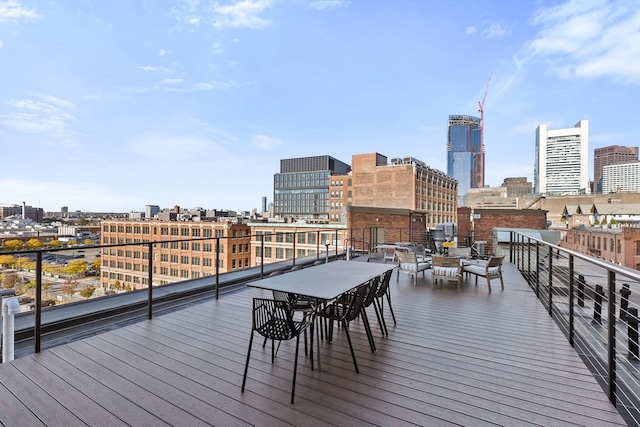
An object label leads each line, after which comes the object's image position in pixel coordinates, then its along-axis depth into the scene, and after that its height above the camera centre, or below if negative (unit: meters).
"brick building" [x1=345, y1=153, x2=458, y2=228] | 47.75 +5.66
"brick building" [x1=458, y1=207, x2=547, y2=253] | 13.18 -0.15
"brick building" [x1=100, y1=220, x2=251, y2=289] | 39.09 -5.75
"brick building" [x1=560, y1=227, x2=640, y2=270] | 20.62 -2.05
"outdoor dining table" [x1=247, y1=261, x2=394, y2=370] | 2.57 -0.68
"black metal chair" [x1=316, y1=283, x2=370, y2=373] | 2.72 -0.92
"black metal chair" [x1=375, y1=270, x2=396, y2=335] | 3.36 -0.86
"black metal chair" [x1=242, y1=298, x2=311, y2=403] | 2.18 -0.84
